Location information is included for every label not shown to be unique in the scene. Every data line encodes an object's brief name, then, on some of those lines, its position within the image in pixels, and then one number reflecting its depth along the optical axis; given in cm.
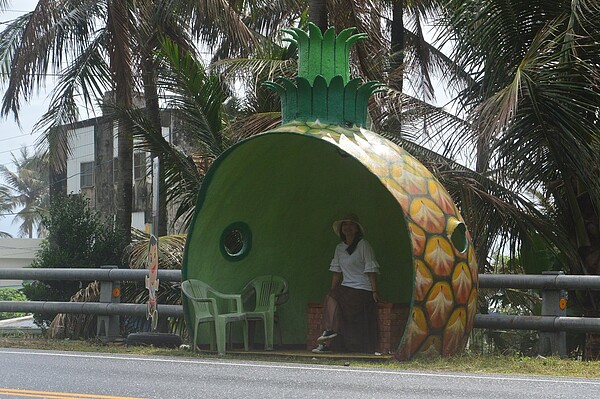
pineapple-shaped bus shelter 1068
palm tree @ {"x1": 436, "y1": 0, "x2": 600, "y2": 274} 1364
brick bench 1161
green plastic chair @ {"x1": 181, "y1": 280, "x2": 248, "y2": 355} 1141
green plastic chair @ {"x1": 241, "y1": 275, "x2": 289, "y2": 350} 1259
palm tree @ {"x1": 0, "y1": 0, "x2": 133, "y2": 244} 2139
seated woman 1188
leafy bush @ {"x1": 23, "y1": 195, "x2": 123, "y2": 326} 2012
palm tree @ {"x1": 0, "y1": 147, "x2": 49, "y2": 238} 9094
